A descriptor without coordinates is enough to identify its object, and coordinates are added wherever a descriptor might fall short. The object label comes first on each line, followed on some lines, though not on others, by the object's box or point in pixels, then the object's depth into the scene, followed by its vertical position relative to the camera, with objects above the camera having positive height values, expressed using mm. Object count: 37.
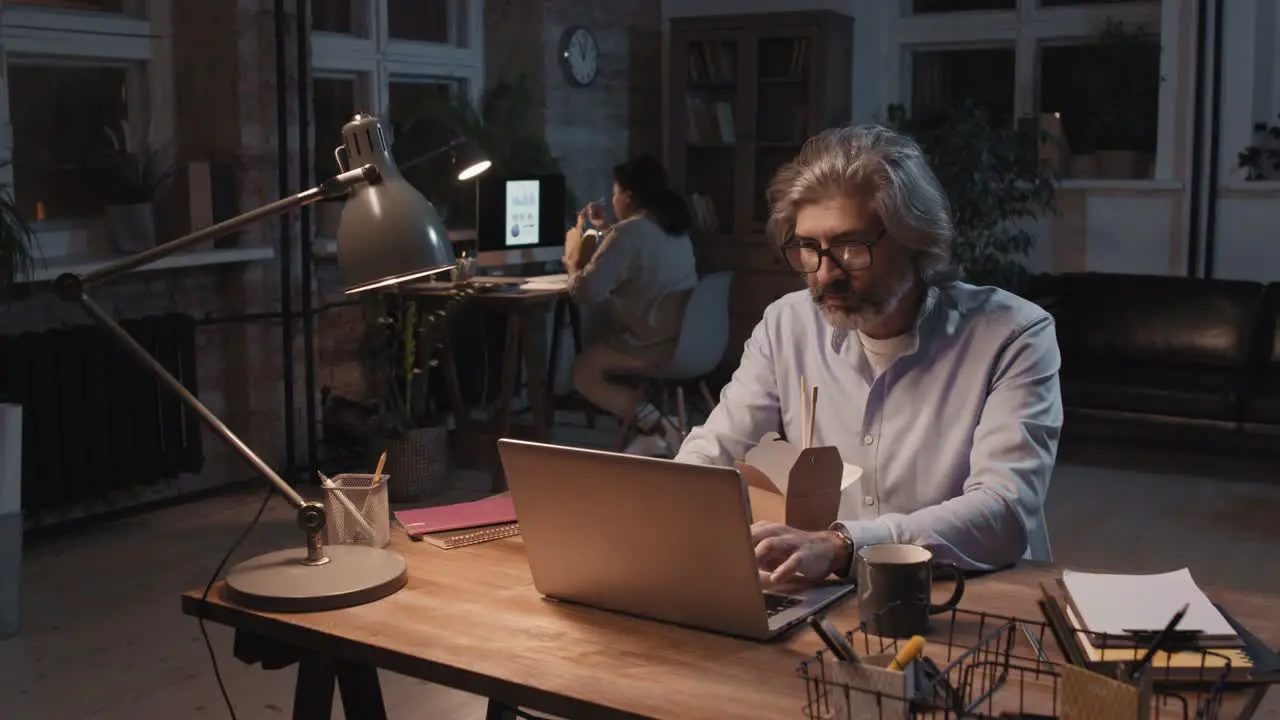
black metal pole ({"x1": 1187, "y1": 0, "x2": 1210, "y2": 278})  6418 +297
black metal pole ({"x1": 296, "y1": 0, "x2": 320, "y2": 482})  5395 -50
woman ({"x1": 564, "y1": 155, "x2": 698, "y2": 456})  5570 -276
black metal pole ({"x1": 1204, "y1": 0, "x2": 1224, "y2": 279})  6406 +324
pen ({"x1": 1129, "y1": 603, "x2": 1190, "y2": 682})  1337 -410
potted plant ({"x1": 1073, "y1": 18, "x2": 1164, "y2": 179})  6660 +577
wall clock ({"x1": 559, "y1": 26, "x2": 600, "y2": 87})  7023 +797
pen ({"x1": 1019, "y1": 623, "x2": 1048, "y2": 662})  1560 -476
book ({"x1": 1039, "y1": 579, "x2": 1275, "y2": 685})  1463 -462
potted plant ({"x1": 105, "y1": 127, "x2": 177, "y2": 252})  4941 +78
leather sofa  5699 -568
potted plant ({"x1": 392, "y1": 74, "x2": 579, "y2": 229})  6191 +334
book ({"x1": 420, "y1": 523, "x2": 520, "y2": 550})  2053 -466
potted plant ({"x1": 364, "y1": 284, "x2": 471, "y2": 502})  5273 -668
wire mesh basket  1266 -466
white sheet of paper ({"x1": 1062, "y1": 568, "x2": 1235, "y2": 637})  1559 -438
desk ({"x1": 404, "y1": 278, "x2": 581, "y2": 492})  5273 -521
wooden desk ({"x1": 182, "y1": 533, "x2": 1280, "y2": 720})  1471 -486
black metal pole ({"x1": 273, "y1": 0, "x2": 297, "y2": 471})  5293 -98
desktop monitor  5863 -7
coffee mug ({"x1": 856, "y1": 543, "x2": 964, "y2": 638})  1636 -434
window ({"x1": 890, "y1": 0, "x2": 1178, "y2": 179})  6684 +717
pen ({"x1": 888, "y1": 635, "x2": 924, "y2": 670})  1362 -420
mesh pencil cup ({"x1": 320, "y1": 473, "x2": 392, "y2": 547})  1976 -411
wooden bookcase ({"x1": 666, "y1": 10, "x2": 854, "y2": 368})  7109 +512
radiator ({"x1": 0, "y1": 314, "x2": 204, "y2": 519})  4547 -654
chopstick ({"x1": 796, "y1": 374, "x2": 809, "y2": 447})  2023 -284
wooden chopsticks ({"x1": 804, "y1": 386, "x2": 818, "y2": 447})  1948 -269
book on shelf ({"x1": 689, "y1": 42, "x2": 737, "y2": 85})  7336 +786
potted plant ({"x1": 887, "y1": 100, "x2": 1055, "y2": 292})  6266 +149
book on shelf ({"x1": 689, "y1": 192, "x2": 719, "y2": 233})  7449 +23
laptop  1557 -369
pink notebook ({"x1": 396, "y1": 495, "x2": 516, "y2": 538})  2107 -452
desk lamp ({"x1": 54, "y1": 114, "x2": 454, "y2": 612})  1758 -65
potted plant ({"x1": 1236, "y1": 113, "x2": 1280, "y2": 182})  6410 +273
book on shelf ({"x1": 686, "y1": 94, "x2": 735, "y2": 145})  7371 +492
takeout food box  1820 -343
